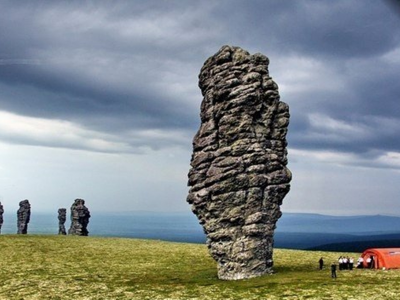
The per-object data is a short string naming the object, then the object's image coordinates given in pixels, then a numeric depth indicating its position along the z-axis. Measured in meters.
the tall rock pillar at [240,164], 61.69
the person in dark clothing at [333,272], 55.79
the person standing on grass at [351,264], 66.38
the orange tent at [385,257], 64.88
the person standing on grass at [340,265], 66.62
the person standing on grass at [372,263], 67.81
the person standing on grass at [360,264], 69.19
